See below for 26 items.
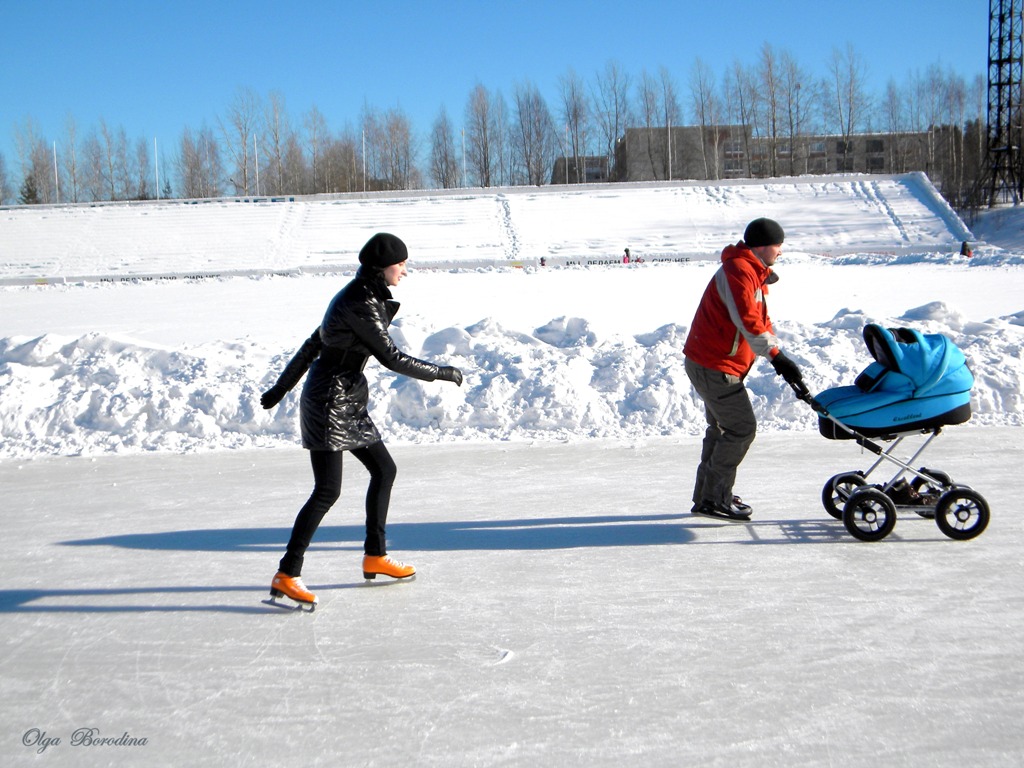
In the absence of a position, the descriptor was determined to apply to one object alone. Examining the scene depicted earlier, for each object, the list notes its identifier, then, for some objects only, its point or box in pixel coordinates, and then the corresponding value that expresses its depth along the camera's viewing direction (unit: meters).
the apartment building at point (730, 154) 60.59
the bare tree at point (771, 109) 59.50
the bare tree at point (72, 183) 64.62
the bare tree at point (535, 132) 65.75
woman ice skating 3.73
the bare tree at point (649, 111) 64.06
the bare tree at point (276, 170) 62.22
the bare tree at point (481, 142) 64.56
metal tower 44.12
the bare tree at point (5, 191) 65.56
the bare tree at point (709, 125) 61.06
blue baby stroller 4.49
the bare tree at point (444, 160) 66.06
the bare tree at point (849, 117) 59.12
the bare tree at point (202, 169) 66.19
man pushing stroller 4.51
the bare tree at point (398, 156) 67.38
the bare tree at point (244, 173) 62.47
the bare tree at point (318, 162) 64.06
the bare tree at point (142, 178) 66.94
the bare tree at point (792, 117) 59.59
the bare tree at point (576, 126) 64.81
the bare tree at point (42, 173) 64.25
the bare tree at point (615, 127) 65.06
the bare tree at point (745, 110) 61.25
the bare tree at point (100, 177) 66.19
